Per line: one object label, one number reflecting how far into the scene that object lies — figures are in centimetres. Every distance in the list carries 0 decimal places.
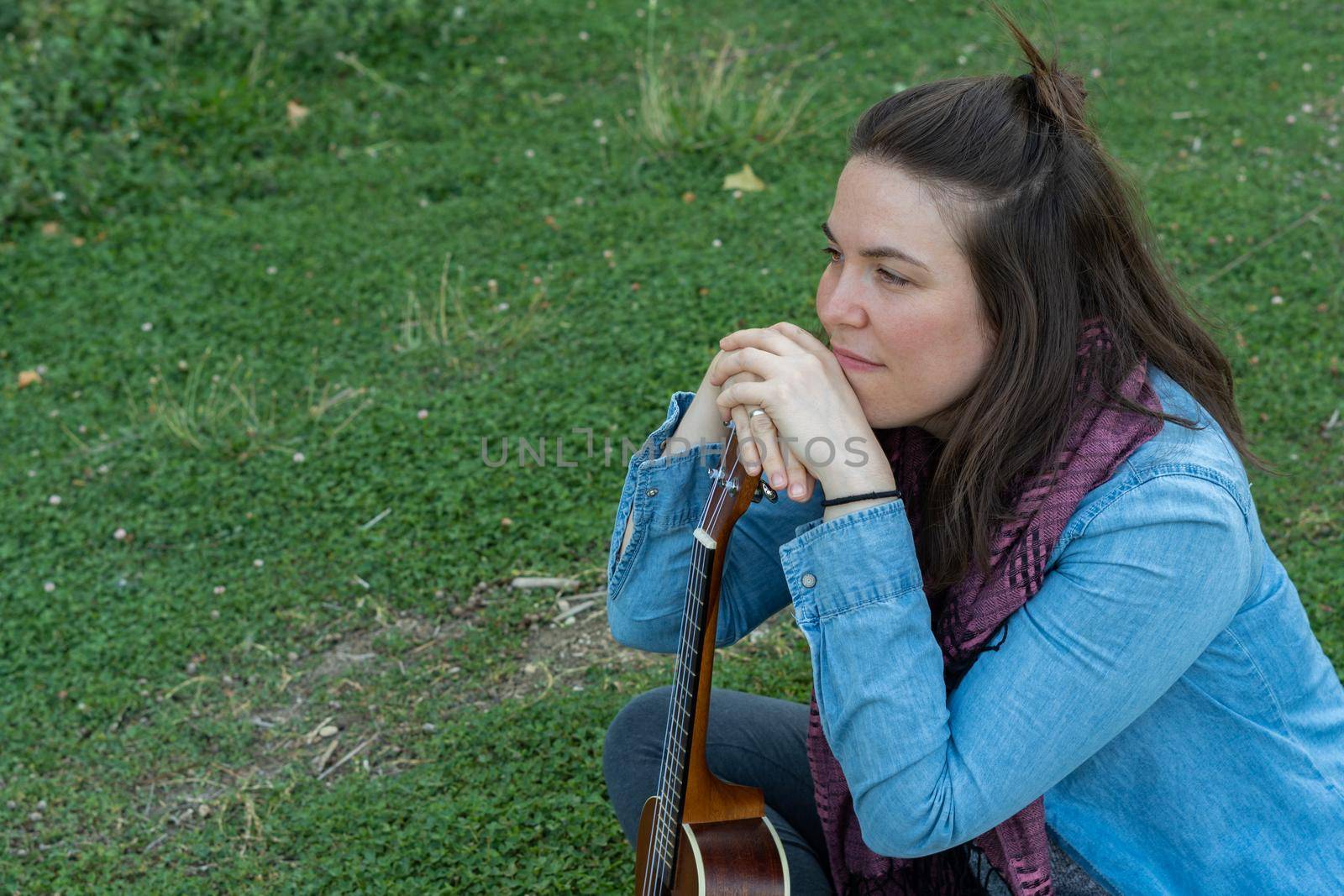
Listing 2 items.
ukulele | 200
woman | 168
